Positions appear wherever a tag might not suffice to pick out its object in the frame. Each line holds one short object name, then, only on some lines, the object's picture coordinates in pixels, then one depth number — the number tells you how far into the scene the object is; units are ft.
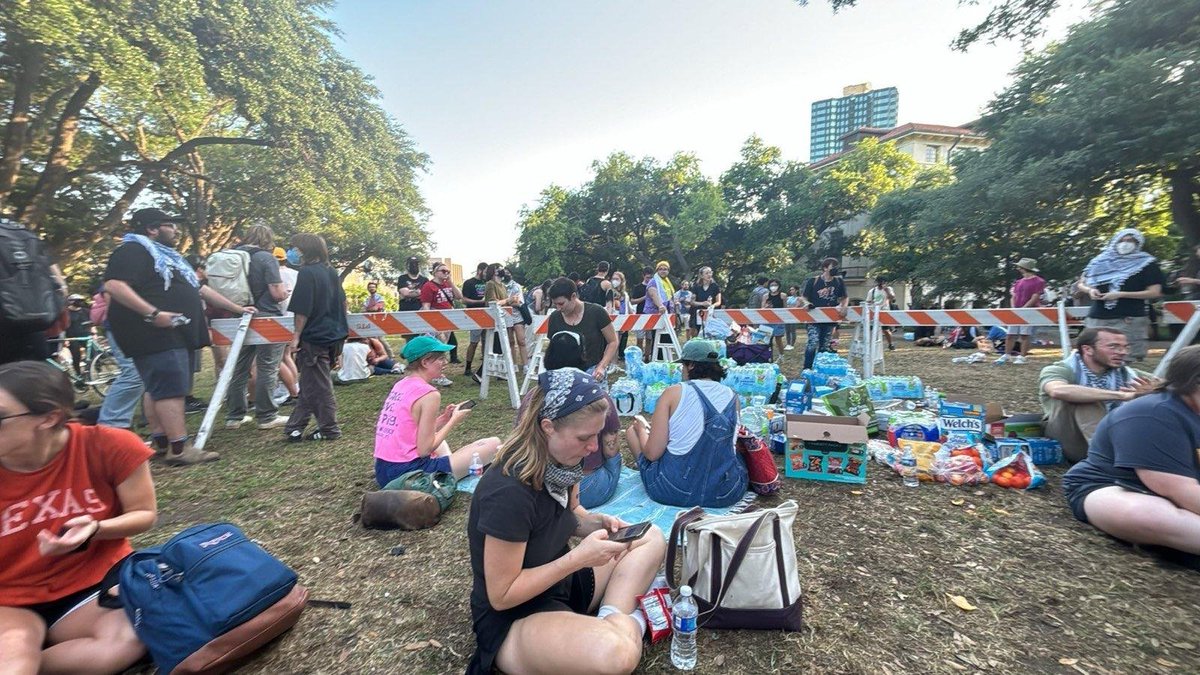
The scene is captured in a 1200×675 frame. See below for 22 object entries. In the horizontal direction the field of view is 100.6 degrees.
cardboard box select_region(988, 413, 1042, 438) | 15.34
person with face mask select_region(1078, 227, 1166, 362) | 17.47
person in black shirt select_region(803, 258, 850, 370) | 27.84
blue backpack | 6.62
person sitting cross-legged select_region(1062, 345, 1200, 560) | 8.84
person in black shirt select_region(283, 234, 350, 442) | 17.11
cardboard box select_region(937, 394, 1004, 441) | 15.56
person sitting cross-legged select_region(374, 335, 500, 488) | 12.28
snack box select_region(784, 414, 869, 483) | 13.73
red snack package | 7.69
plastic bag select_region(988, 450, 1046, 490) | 13.17
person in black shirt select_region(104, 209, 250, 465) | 14.33
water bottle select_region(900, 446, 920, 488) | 13.98
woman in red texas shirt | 6.08
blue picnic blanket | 12.17
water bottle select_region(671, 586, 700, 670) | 7.09
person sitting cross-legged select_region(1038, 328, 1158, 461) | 12.96
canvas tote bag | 7.60
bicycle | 31.01
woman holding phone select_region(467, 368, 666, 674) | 6.11
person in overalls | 11.55
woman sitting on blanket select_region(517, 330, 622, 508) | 11.61
